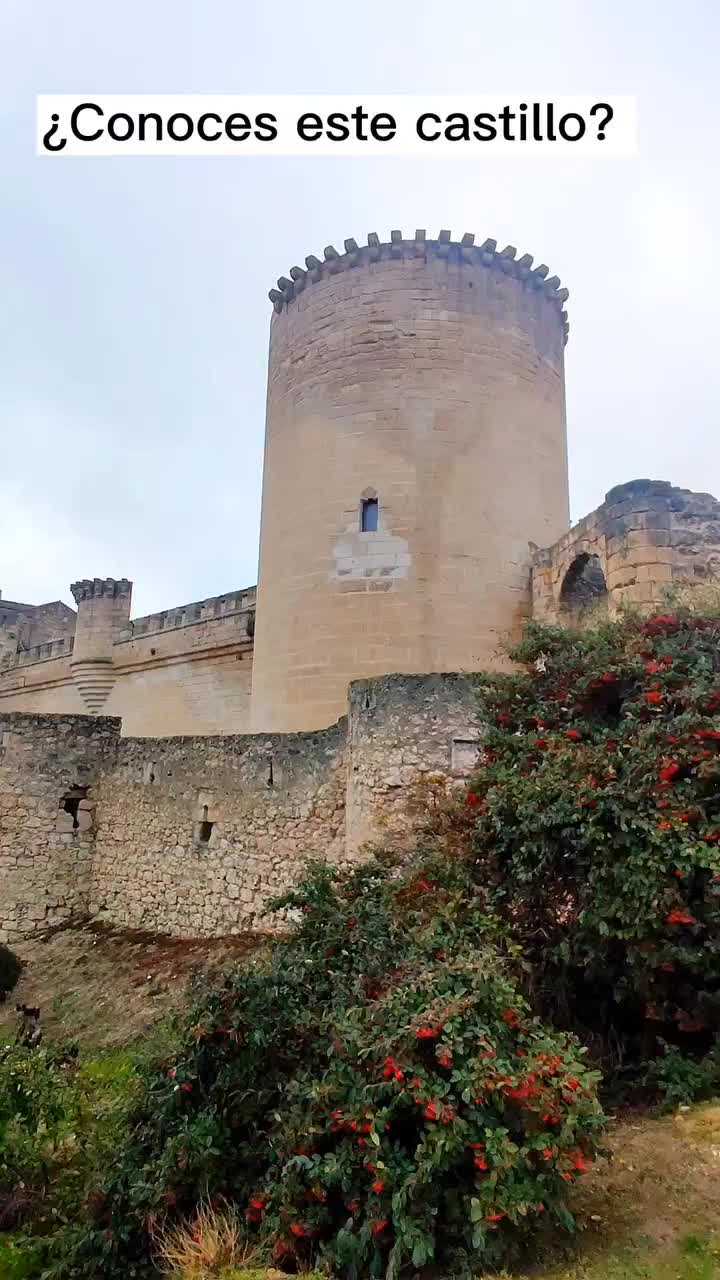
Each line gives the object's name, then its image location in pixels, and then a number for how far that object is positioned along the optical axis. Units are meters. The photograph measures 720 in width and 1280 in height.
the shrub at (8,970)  10.21
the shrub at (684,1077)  4.40
